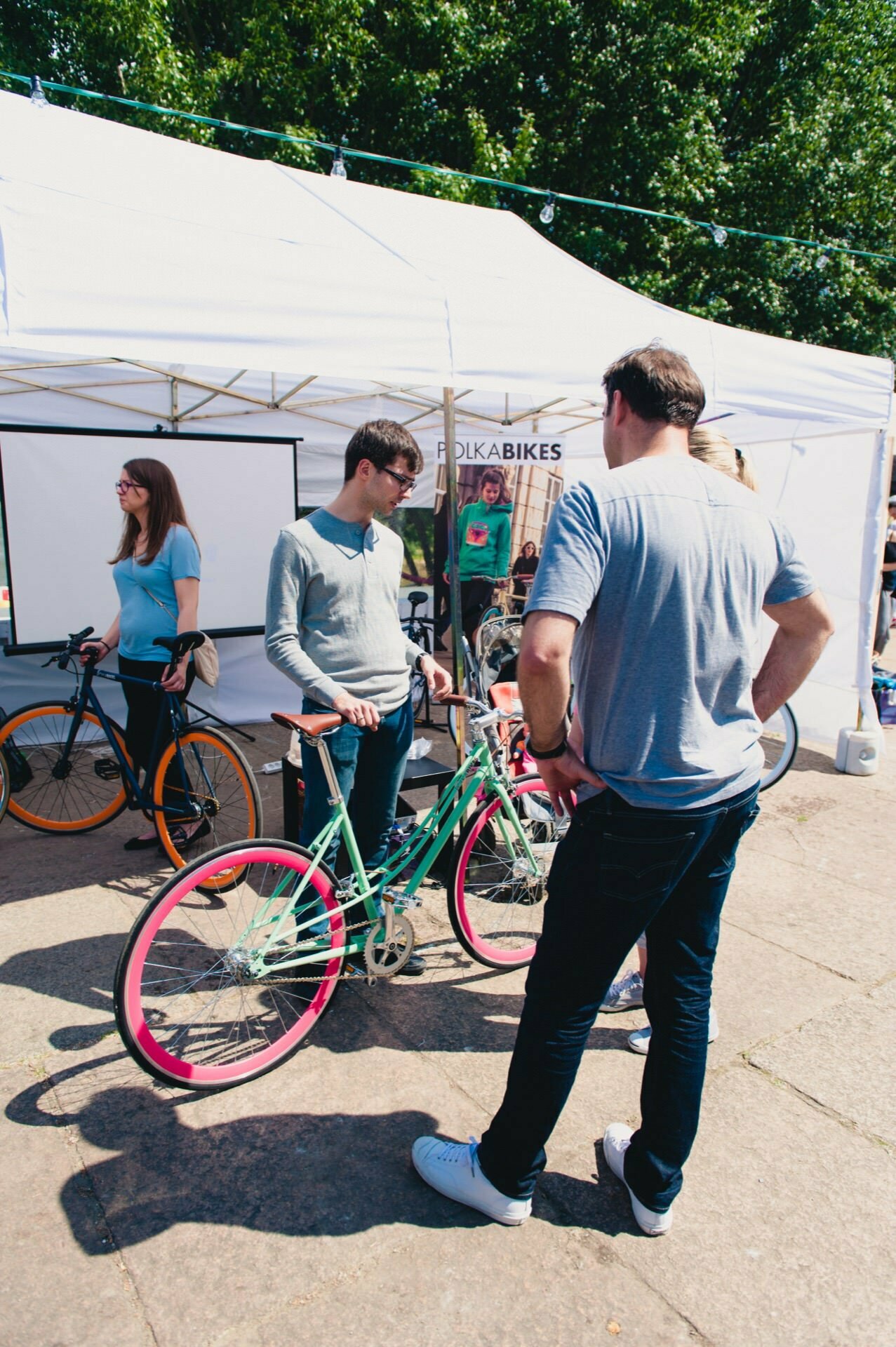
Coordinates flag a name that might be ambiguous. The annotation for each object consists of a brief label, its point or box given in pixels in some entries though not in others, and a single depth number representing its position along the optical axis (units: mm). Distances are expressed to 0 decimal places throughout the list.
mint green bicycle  2428
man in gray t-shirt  1621
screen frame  5805
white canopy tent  2795
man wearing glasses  2662
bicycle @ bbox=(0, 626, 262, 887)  3906
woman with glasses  3881
